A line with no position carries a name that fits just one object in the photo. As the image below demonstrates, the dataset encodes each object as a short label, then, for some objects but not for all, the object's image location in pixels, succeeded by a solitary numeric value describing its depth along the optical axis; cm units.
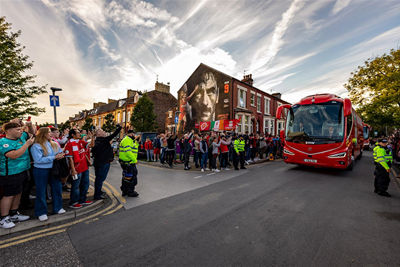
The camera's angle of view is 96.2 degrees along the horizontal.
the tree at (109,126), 3375
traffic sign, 922
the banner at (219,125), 1716
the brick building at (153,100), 3506
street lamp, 936
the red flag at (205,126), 2052
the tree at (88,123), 4518
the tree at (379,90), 1673
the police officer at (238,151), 960
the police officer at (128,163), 521
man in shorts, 336
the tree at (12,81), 1082
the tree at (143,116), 2845
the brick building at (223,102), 2142
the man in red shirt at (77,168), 430
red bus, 747
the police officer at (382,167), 535
